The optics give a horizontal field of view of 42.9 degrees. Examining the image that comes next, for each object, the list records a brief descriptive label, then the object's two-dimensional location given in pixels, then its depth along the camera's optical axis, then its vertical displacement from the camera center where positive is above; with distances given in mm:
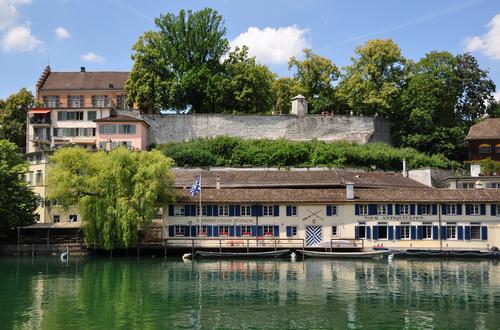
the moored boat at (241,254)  52812 -3204
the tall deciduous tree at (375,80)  78750 +16833
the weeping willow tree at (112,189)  52500 +2349
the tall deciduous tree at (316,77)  82750 +17981
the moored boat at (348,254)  51875 -3277
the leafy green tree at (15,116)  79562 +12980
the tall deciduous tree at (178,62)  76750 +19049
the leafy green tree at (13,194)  55188 +2167
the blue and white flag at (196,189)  53250 +2257
